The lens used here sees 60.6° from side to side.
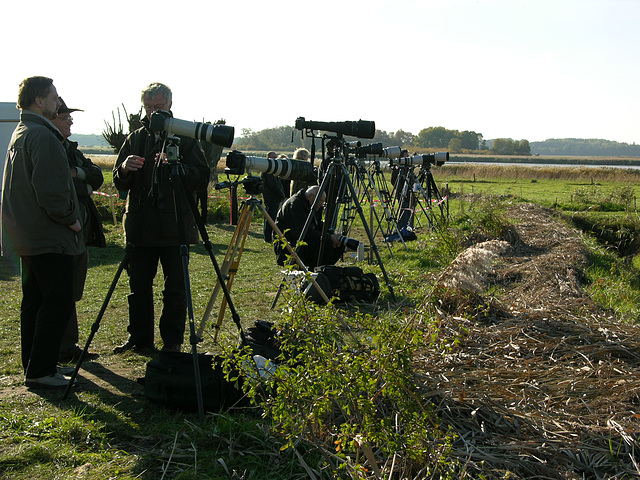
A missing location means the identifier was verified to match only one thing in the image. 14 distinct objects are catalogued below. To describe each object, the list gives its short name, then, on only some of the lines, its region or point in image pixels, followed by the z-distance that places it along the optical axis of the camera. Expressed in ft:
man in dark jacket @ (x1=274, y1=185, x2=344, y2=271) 19.94
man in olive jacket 10.69
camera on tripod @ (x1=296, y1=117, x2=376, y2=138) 17.62
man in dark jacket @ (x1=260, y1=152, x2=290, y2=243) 28.73
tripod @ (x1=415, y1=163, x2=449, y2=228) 35.65
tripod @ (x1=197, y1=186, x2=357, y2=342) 12.55
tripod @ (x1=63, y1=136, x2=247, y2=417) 10.53
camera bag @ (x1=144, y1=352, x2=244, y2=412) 10.08
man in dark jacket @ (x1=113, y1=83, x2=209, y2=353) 12.59
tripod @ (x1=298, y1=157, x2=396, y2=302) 17.99
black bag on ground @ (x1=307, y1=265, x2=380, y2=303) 17.90
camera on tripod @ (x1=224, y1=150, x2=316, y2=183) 12.23
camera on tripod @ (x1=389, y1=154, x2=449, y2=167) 34.17
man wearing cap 13.10
